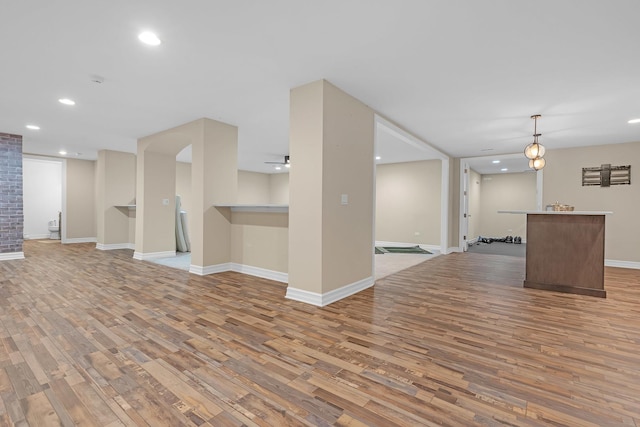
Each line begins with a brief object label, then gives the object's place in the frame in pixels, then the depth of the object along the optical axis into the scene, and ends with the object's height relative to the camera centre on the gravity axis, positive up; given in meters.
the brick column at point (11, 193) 5.84 +0.23
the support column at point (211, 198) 4.74 +0.17
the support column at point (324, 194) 3.34 +0.19
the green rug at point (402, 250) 7.58 -1.03
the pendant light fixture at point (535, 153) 4.61 +0.91
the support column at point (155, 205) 6.06 +0.05
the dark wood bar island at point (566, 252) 3.87 -0.52
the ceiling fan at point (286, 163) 8.49 +1.44
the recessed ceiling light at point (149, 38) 2.49 +1.43
